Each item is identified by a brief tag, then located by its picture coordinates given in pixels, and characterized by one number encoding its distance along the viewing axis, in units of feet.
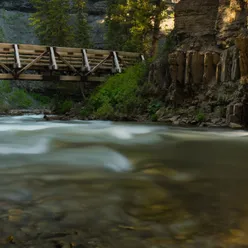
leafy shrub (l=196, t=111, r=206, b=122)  33.78
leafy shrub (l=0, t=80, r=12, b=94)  88.73
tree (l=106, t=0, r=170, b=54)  59.16
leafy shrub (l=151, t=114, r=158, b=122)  39.10
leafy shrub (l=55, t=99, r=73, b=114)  56.03
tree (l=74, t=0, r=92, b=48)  78.22
